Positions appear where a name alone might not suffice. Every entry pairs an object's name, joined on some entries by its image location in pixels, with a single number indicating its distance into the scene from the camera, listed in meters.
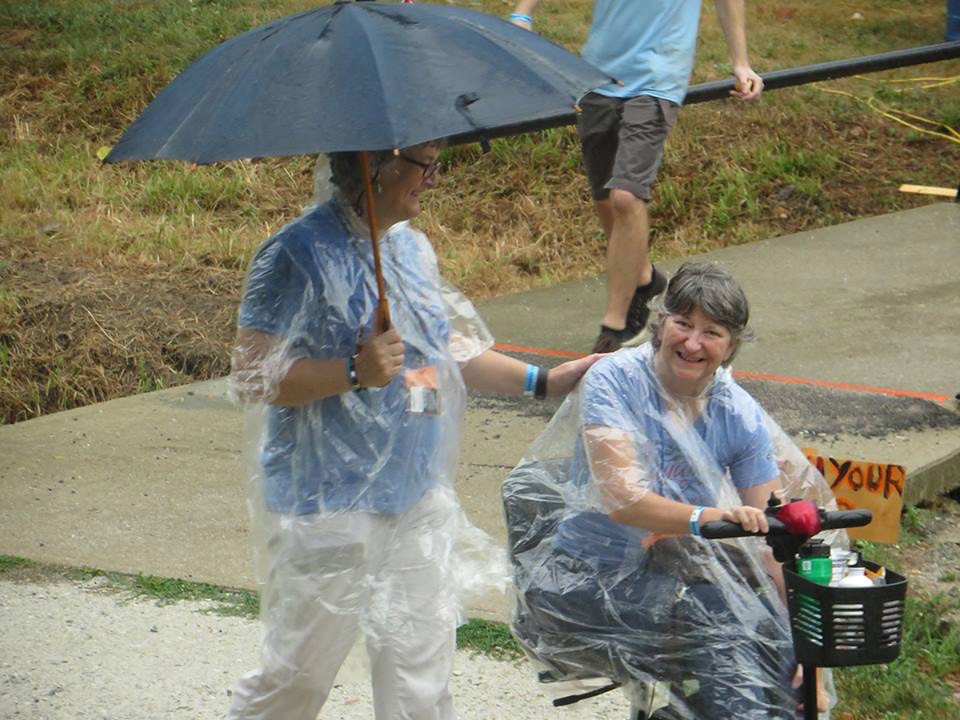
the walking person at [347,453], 6.00
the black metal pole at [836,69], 15.23
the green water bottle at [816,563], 5.62
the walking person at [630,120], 11.66
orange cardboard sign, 7.50
